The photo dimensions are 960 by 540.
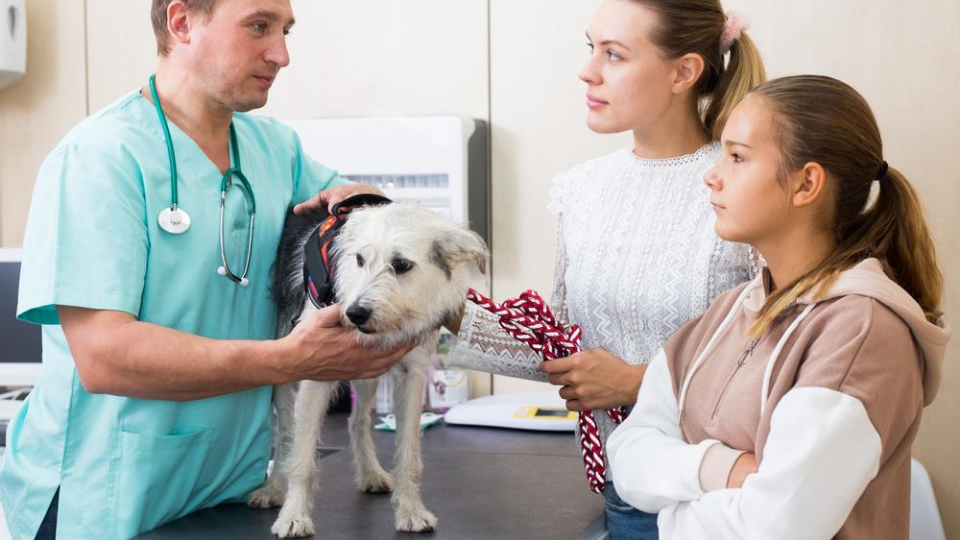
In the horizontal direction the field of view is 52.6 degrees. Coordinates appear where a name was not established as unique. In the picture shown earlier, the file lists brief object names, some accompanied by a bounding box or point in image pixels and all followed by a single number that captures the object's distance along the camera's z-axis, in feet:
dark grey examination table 5.06
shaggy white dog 4.91
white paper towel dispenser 8.90
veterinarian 4.65
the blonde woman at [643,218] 5.06
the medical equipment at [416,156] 8.29
